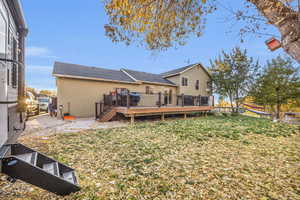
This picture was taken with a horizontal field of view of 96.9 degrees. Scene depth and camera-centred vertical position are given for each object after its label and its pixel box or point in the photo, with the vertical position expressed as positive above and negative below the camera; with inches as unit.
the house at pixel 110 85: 370.3 +52.7
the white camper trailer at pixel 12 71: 64.8 +19.2
